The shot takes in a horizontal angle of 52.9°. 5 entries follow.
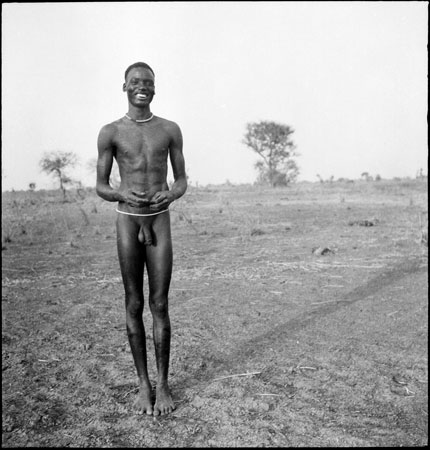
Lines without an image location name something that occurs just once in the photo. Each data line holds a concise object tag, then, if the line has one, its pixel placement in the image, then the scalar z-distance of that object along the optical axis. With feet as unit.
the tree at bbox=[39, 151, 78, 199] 91.12
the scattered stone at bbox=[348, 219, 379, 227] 38.17
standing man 9.11
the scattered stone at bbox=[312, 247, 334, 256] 27.09
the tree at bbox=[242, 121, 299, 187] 107.24
